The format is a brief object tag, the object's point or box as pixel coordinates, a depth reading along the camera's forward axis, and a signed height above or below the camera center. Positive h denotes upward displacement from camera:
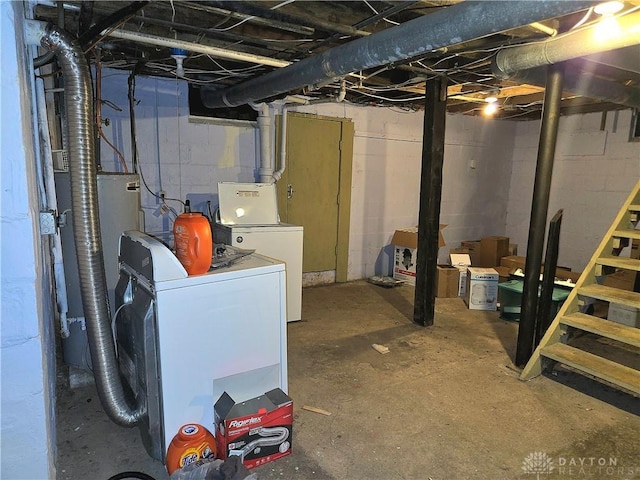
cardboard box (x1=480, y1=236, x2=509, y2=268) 5.12 -0.95
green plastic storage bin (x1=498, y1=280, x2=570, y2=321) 3.62 -1.10
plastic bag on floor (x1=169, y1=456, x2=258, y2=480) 1.51 -1.15
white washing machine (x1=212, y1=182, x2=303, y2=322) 3.18 -0.45
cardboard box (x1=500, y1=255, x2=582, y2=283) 4.30 -1.03
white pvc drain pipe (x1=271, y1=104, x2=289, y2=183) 3.95 +0.29
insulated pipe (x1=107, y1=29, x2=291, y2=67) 2.12 +0.69
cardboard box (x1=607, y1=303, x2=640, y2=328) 3.23 -1.11
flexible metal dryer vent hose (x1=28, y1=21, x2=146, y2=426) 1.61 -0.21
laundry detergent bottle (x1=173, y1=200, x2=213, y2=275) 1.66 -0.30
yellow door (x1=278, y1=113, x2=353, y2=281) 4.25 -0.13
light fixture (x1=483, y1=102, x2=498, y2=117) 4.18 +0.73
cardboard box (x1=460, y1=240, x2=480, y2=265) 5.32 -0.98
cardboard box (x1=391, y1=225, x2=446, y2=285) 4.67 -0.94
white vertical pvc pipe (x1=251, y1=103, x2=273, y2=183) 3.79 +0.24
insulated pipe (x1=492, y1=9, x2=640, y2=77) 1.91 +0.69
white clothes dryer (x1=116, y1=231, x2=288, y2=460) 1.64 -0.71
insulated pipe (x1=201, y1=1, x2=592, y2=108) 1.40 +0.58
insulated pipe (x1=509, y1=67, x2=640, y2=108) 2.87 +0.72
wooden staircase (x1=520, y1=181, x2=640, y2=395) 2.38 -0.92
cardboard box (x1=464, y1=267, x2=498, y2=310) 4.03 -1.15
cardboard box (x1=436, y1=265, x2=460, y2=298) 4.38 -1.16
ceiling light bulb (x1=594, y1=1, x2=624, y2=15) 1.77 +0.76
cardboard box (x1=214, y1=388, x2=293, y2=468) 1.72 -1.12
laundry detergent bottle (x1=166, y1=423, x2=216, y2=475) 1.65 -1.15
